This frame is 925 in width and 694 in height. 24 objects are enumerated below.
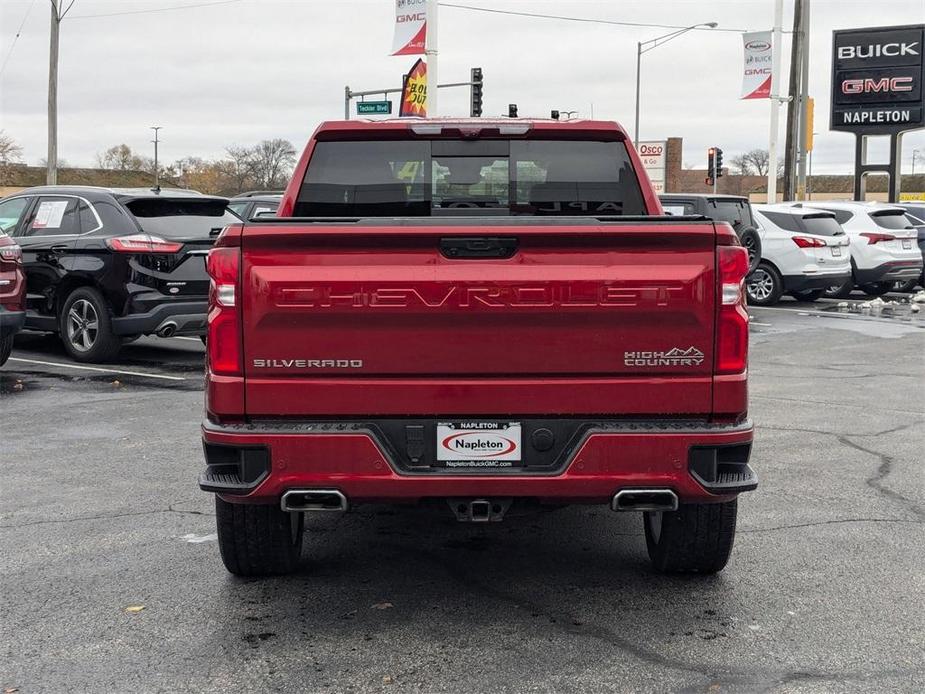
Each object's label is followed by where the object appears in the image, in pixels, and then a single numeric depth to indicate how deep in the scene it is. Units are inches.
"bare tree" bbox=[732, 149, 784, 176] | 4790.8
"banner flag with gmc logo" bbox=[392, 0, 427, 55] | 993.5
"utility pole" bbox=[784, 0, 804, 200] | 1412.4
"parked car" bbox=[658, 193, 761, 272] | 708.0
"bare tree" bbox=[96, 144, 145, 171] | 3976.4
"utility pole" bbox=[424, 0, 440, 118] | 995.3
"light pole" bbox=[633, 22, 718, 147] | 1777.8
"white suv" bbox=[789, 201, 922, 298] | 851.4
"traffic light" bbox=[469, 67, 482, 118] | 1124.5
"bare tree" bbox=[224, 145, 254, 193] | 3666.3
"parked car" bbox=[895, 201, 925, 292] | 926.4
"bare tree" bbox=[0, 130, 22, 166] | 2701.8
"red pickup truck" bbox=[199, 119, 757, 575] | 163.6
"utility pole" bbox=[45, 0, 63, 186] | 1369.3
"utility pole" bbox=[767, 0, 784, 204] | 1360.7
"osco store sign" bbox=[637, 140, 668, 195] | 2716.5
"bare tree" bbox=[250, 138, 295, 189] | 3698.3
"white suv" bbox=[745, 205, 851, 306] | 805.2
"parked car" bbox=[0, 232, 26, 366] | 414.9
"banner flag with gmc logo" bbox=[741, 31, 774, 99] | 1348.4
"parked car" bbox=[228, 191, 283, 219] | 627.5
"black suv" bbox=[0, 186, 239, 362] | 450.6
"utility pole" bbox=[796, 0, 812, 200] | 1427.2
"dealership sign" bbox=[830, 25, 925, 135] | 1385.3
